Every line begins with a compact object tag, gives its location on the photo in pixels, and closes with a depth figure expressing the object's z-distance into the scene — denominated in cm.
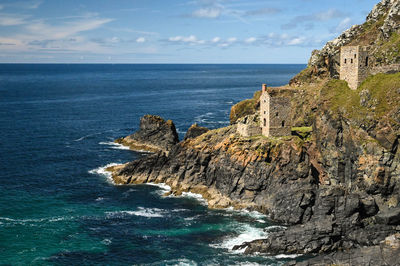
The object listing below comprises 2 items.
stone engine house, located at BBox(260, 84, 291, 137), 8675
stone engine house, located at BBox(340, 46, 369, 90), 8744
